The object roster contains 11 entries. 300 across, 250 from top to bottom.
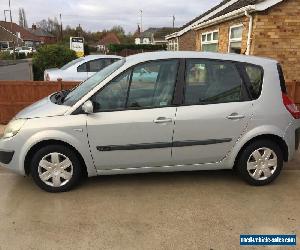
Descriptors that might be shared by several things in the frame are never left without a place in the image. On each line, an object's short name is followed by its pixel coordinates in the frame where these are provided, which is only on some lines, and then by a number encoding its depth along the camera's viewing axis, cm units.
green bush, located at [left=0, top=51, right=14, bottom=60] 3439
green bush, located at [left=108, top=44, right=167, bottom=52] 3716
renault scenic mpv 302
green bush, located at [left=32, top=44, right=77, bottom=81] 1178
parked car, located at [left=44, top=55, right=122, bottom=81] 778
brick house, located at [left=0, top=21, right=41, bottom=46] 5564
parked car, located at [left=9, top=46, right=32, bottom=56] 4257
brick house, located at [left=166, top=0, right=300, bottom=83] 641
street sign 1651
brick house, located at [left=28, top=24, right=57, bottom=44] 6897
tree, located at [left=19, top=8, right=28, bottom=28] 8743
